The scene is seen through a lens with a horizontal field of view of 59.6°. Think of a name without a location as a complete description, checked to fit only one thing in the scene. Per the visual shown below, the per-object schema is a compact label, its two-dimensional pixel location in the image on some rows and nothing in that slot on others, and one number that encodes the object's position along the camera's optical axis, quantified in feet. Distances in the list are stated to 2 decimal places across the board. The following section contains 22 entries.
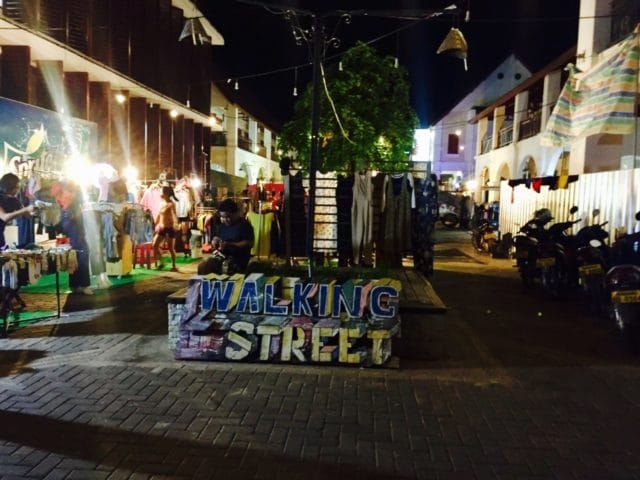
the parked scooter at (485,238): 59.28
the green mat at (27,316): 25.70
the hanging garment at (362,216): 31.91
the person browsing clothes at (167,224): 43.37
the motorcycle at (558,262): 33.73
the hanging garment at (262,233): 36.26
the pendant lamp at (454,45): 28.27
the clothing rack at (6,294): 23.24
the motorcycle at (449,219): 109.60
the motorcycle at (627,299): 21.42
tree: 70.49
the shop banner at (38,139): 32.53
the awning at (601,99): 31.32
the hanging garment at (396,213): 32.22
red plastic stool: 43.06
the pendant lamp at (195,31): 32.83
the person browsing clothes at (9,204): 25.98
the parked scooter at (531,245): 37.88
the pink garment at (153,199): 48.11
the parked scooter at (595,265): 28.50
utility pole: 21.74
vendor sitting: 25.70
